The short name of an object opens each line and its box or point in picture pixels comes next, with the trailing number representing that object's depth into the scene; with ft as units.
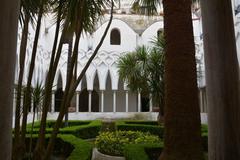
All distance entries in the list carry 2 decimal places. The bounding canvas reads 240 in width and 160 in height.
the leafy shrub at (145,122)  61.26
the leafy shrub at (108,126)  50.07
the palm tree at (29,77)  20.44
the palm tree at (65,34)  18.98
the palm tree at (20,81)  19.91
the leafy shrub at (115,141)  32.42
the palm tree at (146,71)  53.06
